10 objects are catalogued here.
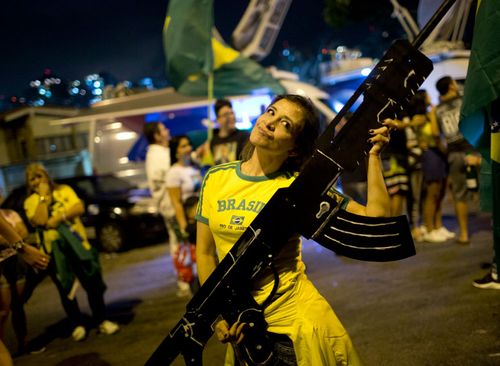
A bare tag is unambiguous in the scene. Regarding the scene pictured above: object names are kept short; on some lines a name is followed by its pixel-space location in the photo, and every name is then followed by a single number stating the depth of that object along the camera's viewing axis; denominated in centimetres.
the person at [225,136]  517
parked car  947
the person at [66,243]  454
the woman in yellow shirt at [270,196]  180
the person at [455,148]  547
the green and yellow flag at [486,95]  201
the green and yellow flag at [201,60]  600
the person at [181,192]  521
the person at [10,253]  305
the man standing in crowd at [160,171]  554
